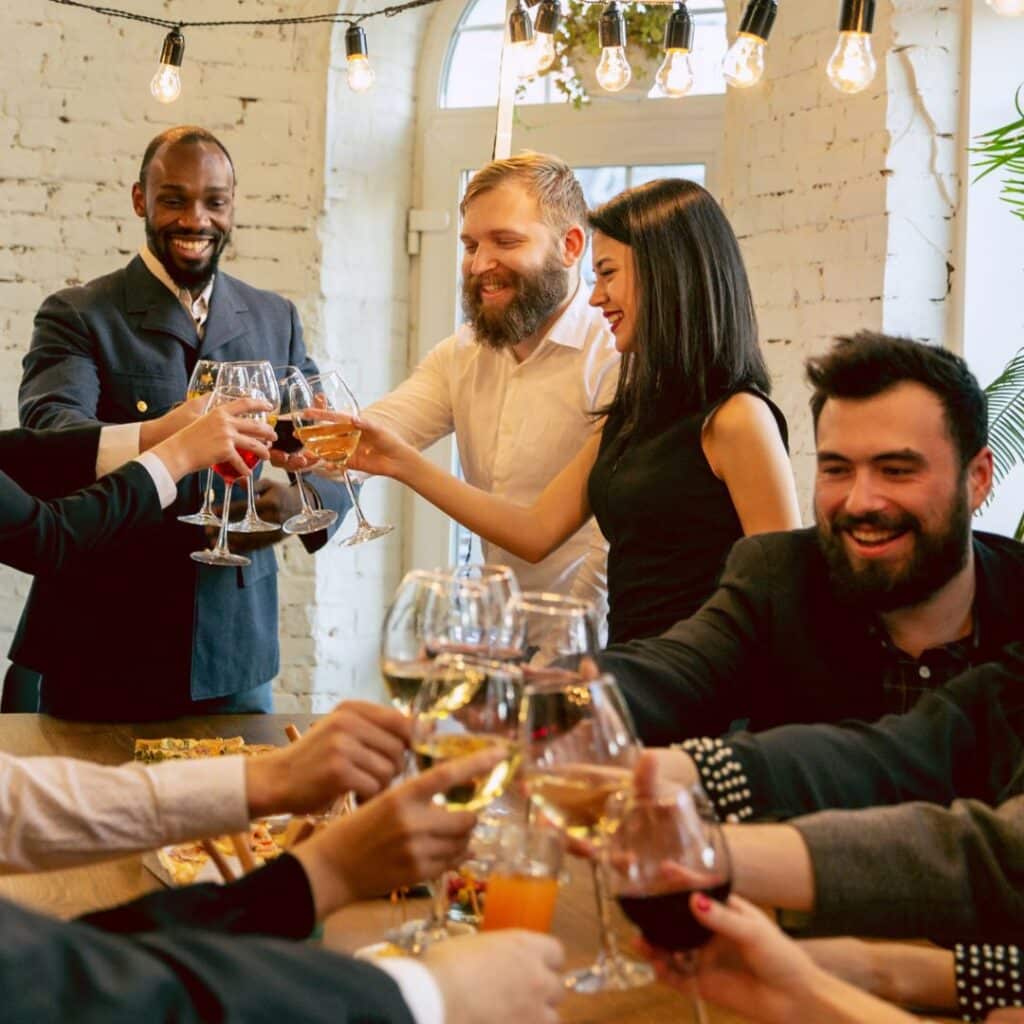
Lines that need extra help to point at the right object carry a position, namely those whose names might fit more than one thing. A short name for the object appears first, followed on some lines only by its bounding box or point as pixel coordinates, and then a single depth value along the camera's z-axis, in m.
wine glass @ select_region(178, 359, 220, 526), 2.71
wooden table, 1.36
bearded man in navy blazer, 3.21
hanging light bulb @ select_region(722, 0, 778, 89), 2.81
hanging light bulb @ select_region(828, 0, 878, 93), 2.59
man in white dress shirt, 3.26
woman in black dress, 2.54
